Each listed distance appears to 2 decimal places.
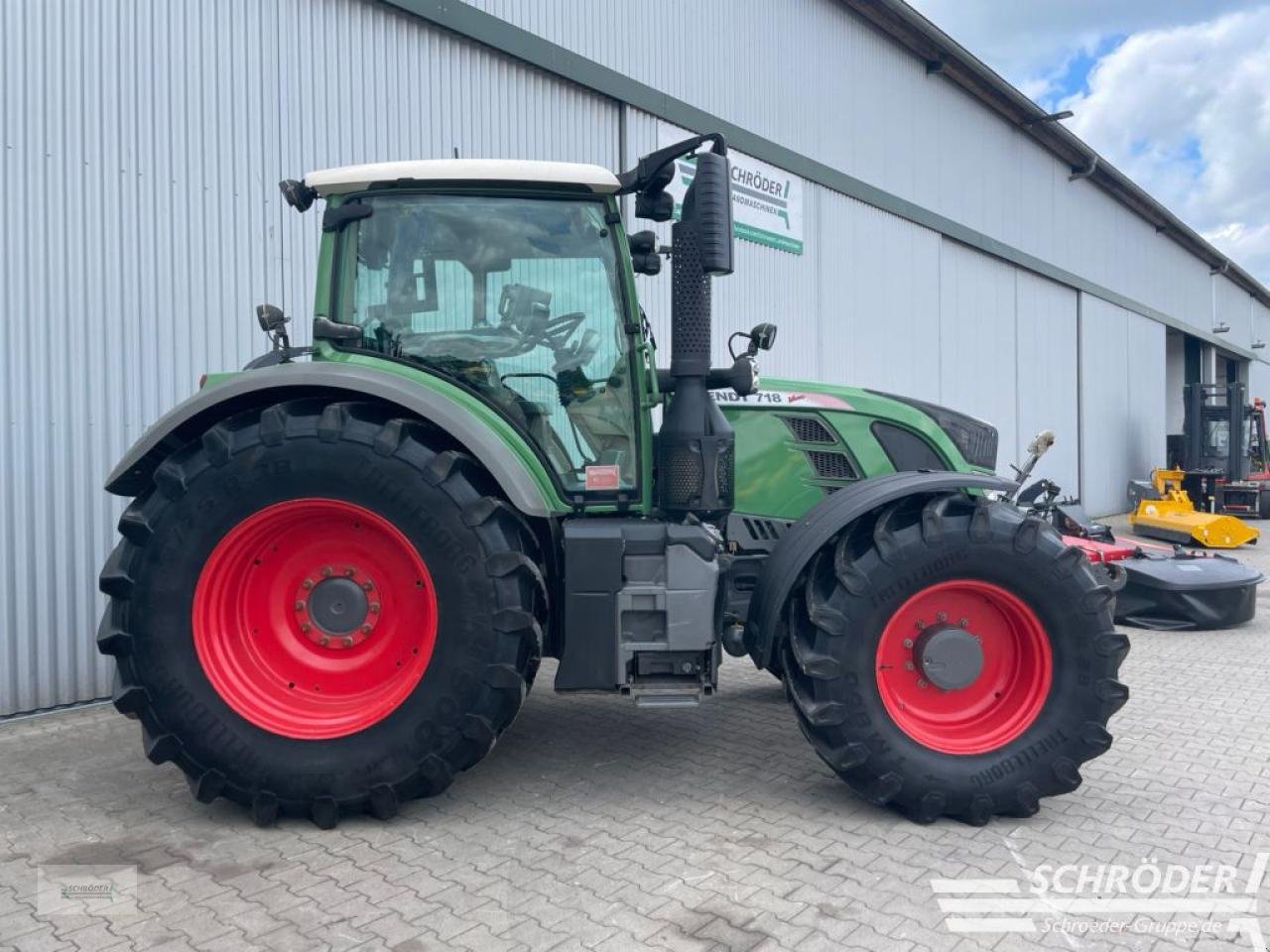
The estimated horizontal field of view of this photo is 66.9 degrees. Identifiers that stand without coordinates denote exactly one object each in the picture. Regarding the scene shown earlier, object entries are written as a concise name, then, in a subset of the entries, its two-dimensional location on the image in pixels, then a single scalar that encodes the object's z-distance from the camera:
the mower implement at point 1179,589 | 7.34
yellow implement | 12.53
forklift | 18.81
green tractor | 3.49
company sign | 9.53
